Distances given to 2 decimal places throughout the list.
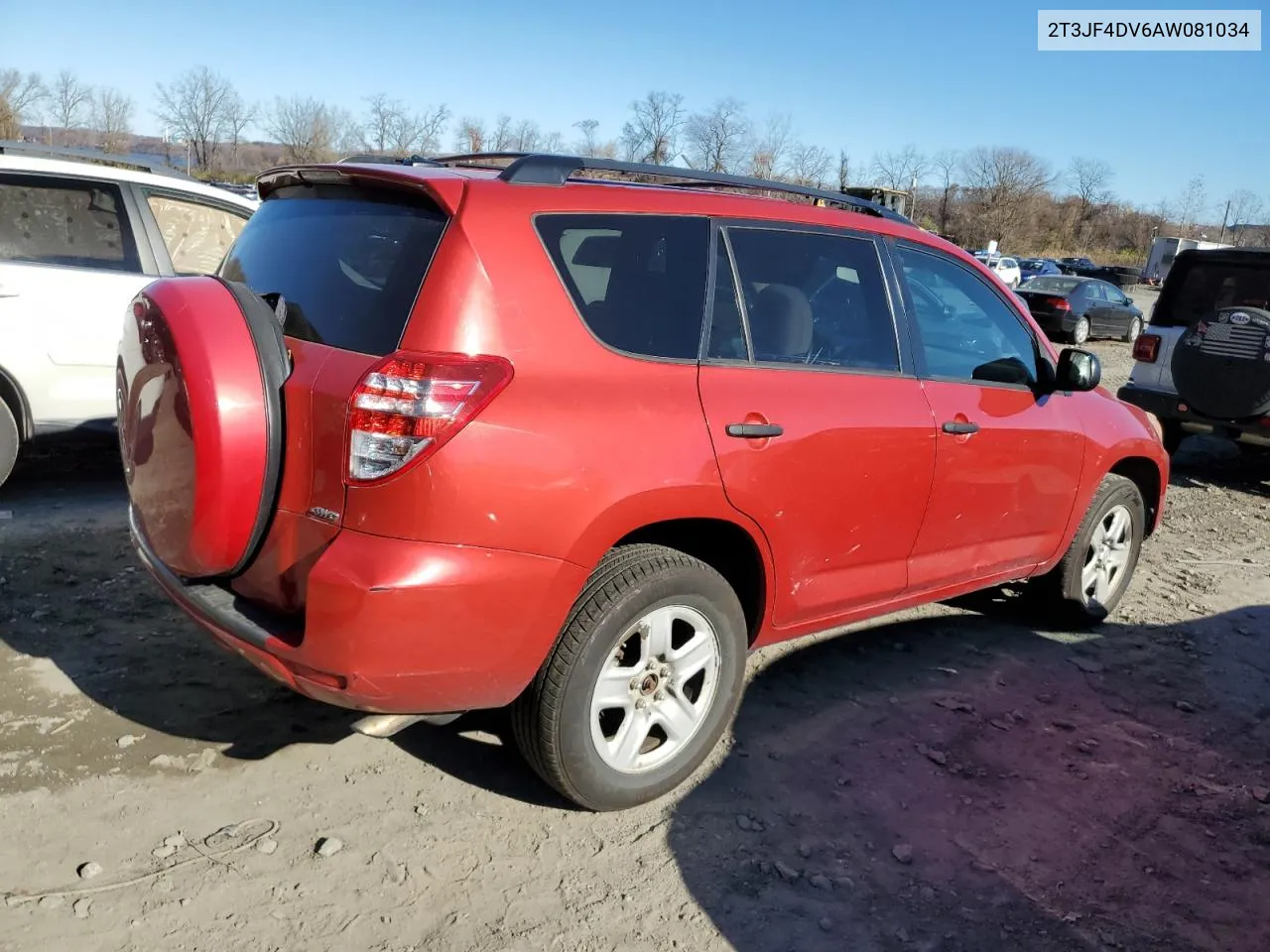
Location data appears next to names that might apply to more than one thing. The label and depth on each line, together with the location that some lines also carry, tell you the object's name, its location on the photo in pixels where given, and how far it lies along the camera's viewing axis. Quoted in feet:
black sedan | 68.64
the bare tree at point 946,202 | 269.64
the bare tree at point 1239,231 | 299.17
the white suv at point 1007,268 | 111.65
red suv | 8.31
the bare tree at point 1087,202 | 296.10
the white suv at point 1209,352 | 23.84
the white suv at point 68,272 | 17.56
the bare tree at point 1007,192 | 259.39
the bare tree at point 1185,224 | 312.01
